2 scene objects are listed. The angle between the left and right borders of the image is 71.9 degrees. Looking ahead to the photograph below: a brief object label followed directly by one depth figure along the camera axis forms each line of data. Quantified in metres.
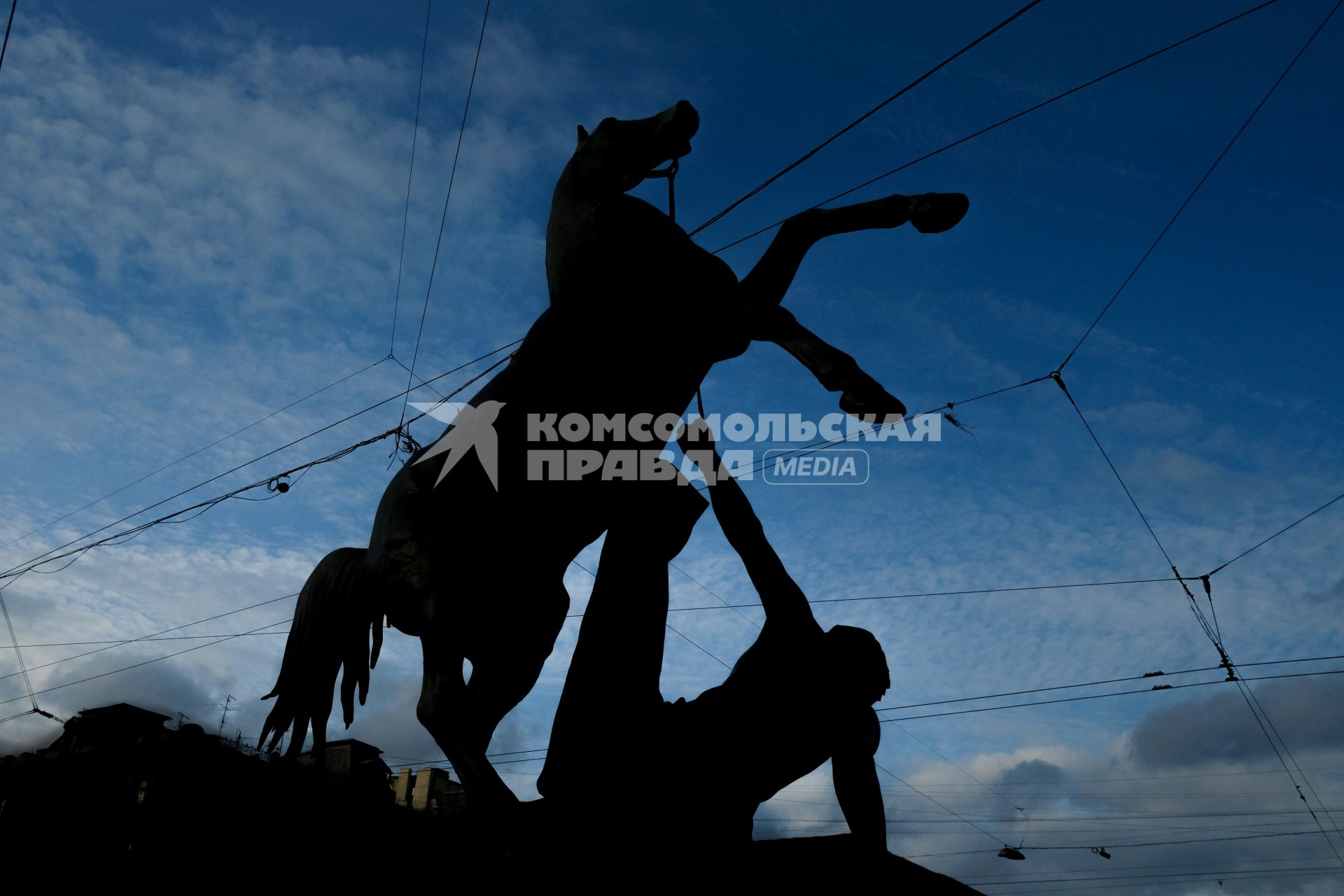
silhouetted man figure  3.23
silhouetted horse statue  3.64
